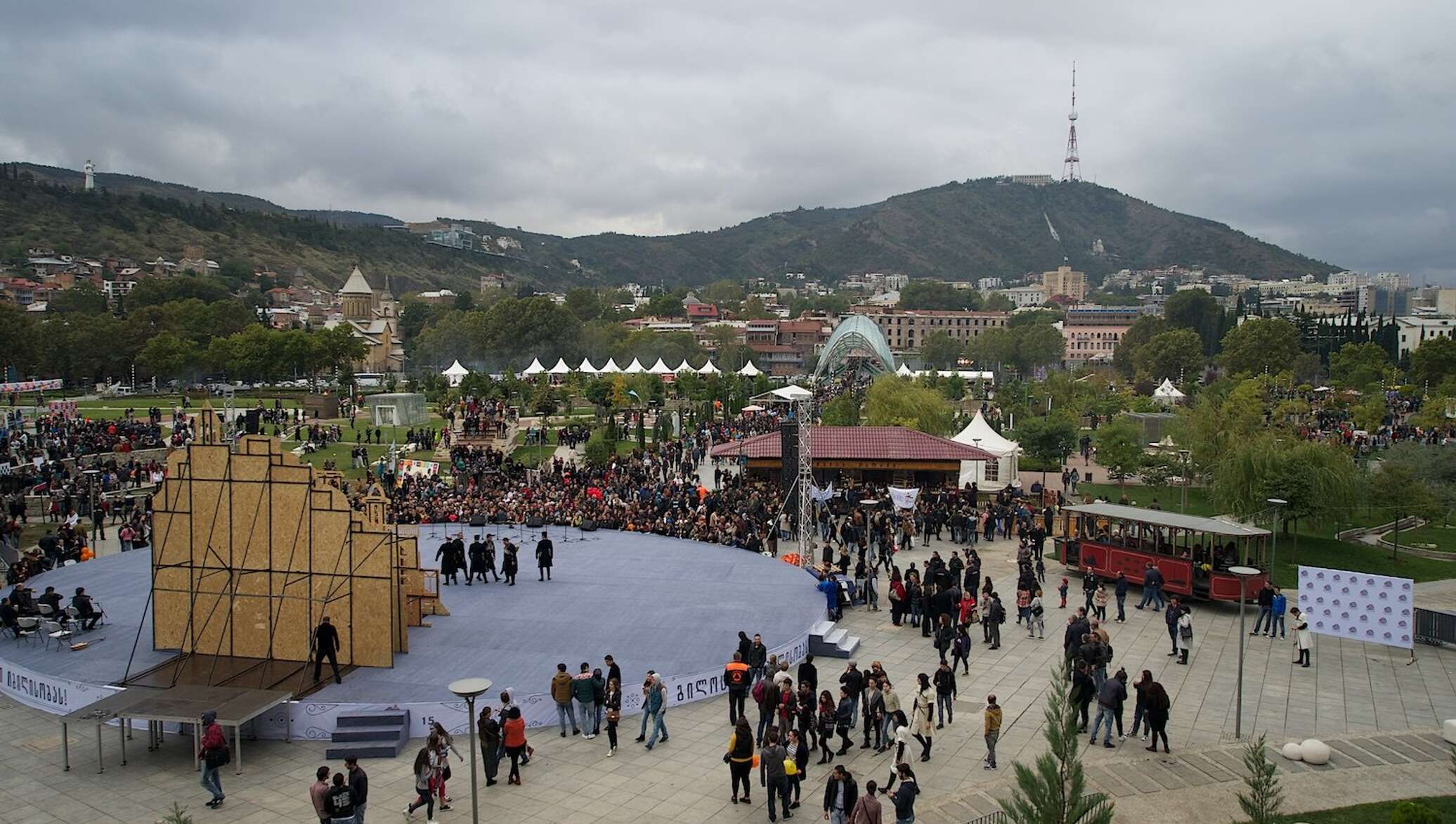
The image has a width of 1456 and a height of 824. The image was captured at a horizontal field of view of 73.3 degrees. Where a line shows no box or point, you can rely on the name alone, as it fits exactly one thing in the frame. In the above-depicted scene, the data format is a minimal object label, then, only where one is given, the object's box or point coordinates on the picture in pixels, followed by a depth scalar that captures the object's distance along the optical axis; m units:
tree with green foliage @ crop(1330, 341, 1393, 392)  72.56
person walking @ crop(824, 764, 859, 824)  9.91
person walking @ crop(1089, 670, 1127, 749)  12.73
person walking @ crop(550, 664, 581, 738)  13.19
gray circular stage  15.54
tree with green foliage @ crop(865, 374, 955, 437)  44.66
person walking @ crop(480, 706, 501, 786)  11.70
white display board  16.16
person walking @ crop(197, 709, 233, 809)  11.12
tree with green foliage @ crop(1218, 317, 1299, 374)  84.38
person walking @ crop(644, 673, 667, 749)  12.84
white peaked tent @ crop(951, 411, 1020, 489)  34.41
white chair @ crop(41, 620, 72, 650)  16.81
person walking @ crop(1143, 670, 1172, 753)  12.53
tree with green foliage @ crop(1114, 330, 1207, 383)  94.94
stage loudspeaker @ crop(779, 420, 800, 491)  28.52
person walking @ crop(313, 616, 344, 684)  14.71
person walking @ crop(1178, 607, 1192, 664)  16.41
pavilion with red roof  32.81
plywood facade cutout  15.46
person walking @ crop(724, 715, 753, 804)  10.99
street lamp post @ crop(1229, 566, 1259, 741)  12.98
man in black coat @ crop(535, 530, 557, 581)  21.66
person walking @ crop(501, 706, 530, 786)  11.87
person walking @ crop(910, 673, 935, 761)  12.42
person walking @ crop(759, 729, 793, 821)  10.71
